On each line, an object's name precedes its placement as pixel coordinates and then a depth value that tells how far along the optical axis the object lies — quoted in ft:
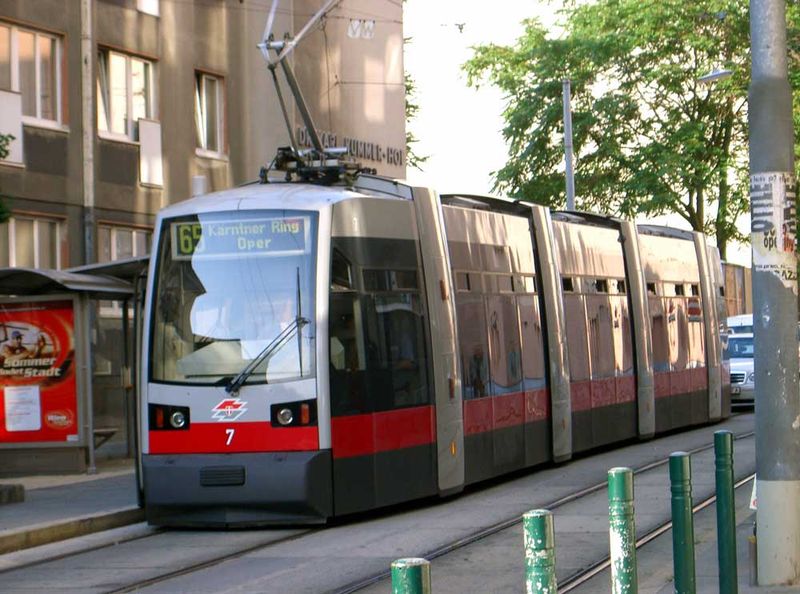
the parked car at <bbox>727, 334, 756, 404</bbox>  110.73
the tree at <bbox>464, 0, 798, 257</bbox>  160.76
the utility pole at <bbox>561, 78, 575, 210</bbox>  125.80
